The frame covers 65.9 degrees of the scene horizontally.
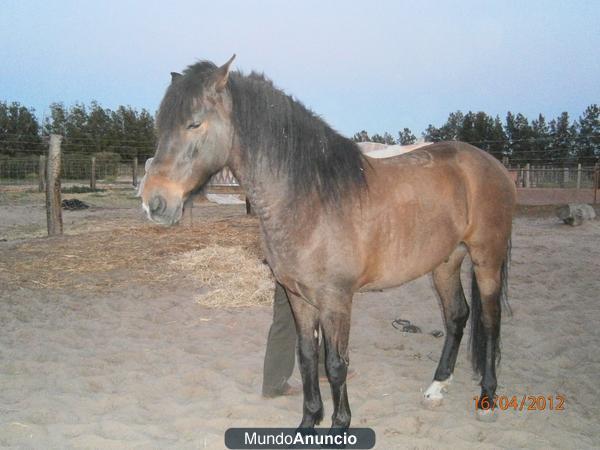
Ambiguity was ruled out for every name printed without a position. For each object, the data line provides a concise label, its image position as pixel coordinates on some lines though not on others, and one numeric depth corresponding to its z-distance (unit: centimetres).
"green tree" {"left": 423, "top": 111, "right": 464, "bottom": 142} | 3210
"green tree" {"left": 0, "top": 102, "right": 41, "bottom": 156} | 3153
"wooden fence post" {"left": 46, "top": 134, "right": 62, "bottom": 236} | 886
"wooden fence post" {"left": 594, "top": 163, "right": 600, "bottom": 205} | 1525
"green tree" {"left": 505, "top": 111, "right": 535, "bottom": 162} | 2848
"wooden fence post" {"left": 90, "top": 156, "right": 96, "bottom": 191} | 1973
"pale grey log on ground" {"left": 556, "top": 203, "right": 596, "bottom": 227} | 1070
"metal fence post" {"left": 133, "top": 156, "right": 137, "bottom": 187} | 2180
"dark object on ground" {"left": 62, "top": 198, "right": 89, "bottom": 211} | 1447
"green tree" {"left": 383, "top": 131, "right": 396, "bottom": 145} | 3322
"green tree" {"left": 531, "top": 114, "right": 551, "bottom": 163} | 2617
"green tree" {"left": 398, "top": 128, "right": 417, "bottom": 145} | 3631
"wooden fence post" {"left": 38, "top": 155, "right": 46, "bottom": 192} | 1750
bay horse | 231
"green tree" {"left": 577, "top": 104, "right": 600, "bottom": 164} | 2666
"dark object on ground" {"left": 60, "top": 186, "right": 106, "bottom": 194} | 1923
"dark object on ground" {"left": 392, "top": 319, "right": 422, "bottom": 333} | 466
